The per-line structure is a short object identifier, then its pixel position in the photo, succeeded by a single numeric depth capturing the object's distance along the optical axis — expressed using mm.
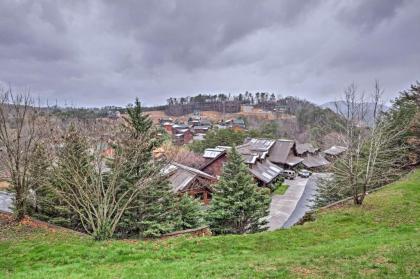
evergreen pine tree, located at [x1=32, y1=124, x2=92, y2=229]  13086
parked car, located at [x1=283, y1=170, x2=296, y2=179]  43281
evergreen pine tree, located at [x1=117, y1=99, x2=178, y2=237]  14795
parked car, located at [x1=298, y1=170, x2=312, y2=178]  44294
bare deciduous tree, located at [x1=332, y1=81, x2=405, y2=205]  14016
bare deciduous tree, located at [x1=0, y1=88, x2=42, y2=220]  12578
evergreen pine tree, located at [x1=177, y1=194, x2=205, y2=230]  16797
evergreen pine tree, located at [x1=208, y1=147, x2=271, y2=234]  17188
